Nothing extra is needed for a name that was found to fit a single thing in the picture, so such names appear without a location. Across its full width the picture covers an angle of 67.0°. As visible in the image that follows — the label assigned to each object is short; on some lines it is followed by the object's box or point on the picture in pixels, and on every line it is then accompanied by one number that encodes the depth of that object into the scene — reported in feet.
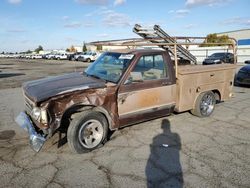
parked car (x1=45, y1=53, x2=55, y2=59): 146.35
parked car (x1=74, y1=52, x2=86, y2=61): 105.44
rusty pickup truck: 10.40
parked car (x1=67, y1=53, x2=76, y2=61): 115.30
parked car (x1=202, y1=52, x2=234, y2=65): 53.49
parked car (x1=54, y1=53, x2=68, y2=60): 133.28
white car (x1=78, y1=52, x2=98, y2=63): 98.95
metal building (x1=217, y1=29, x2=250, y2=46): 168.45
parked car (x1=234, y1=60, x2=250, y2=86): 27.93
